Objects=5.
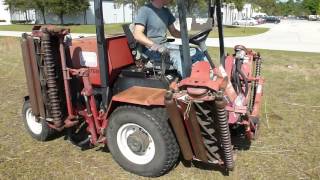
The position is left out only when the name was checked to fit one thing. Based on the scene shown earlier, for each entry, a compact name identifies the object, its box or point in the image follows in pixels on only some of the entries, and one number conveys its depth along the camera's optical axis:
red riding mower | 3.34
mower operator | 3.89
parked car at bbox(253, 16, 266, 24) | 60.14
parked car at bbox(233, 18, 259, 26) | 49.57
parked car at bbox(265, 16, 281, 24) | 65.49
